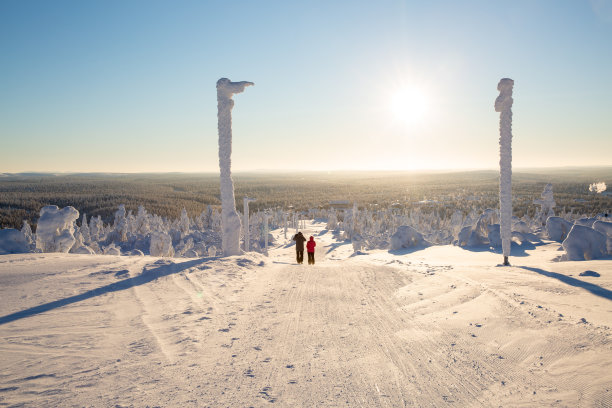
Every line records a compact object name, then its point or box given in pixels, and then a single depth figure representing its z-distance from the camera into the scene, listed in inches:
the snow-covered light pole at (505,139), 467.2
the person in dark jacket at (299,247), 539.8
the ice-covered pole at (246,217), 667.4
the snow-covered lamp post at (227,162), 489.7
